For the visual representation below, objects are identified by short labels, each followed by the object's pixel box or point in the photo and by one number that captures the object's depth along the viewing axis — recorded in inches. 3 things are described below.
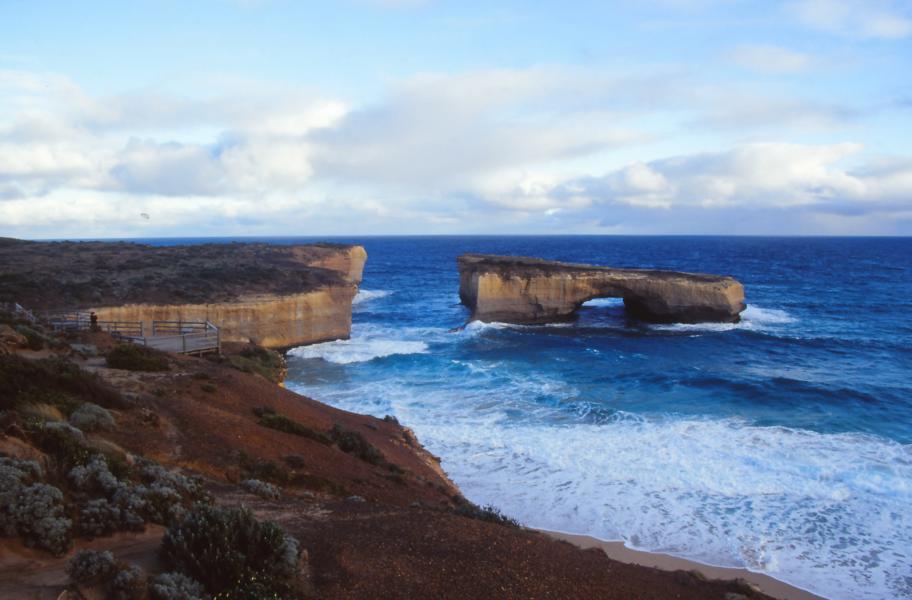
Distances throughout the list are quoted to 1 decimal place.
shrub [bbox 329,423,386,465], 570.6
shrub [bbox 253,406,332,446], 572.7
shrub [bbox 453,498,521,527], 431.2
